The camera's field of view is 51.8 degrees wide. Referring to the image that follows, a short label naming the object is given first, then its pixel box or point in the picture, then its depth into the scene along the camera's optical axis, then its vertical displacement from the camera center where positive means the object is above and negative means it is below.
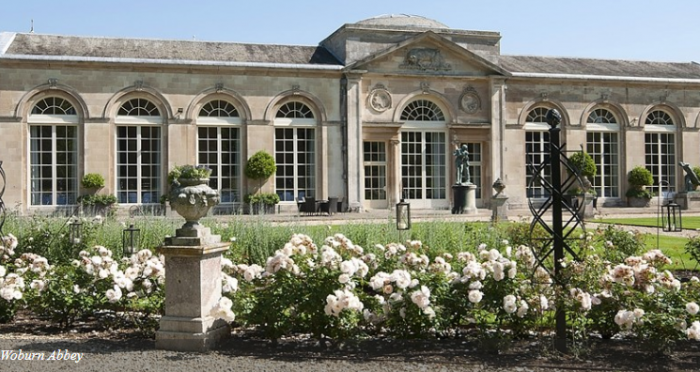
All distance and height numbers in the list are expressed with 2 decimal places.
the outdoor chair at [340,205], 22.30 -0.19
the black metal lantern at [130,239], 9.33 -0.51
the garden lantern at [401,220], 10.81 -0.36
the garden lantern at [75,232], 9.58 -0.40
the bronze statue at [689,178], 23.55 +0.55
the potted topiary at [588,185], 19.33 +0.33
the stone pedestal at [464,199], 21.55 -0.05
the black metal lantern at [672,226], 14.33 -0.67
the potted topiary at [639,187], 25.14 +0.29
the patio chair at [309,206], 20.42 -0.19
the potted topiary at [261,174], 21.86 +0.79
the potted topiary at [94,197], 20.86 +0.13
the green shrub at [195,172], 6.11 +0.24
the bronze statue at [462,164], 22.05 +1.03
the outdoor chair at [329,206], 20.50 -0.20
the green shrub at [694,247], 8.12 -0.60
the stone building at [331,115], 21.08 +2.69
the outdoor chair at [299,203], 20.91 -0.11
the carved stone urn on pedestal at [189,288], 5.76 -0.71
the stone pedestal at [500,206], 18.27 -0.23
